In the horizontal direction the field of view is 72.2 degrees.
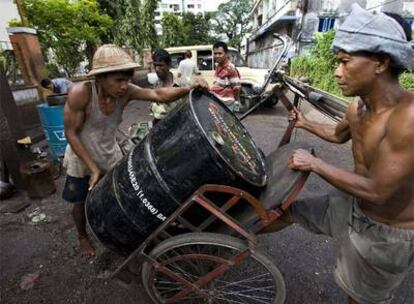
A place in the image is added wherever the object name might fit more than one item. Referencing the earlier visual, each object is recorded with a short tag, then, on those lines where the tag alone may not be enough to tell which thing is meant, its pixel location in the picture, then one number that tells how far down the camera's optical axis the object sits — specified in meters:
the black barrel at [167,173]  1.40
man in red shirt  4.75
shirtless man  1.19
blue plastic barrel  4.01
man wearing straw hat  1.91
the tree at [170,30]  30.48
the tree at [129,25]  14.18
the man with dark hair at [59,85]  5.48
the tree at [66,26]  8.18
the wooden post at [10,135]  3.44
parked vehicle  7.52
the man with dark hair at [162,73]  4.03
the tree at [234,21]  51.63
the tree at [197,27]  39.86
